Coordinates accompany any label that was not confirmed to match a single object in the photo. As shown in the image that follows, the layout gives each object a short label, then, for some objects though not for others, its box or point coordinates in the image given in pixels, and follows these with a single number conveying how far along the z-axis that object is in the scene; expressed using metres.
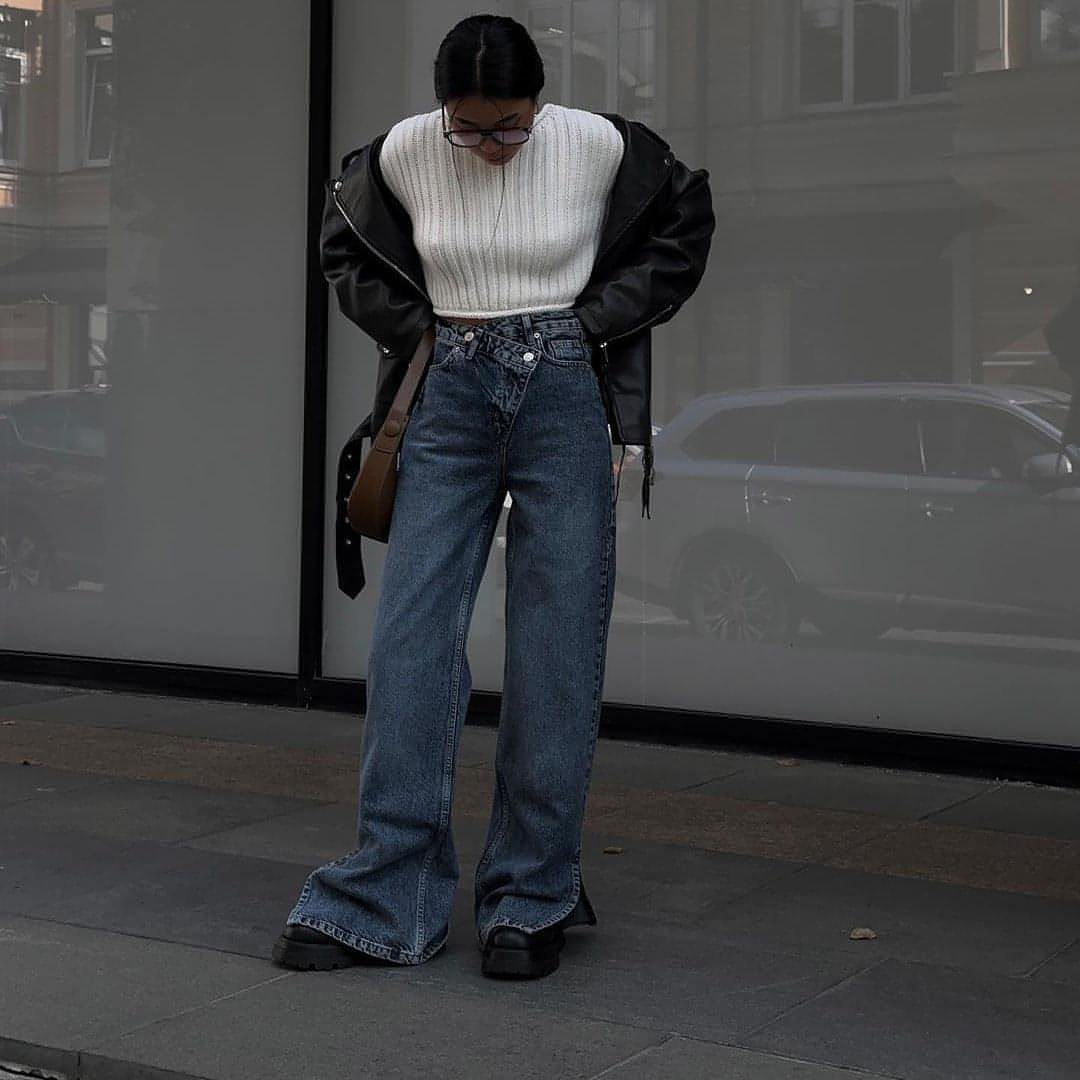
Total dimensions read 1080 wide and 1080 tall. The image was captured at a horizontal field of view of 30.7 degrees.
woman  4.04
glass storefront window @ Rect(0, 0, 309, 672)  7.90
